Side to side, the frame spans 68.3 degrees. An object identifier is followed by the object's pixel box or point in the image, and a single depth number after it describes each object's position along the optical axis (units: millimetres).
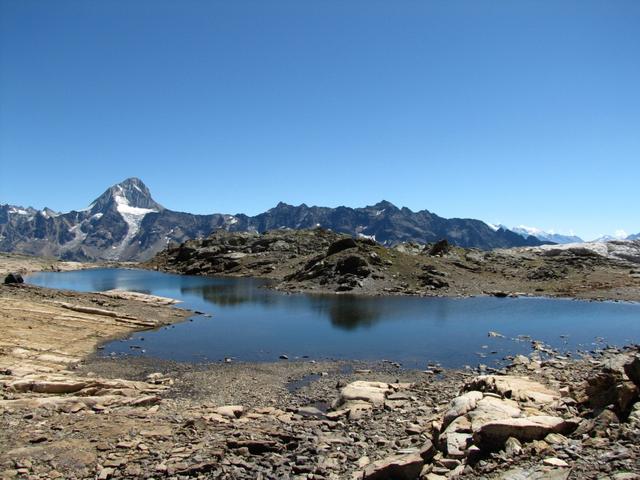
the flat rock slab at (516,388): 23094
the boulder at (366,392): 28406
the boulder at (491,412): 19109
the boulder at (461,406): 20625
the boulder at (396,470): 16703
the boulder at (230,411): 25297
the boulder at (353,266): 105125
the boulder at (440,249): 141000
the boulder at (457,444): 17266
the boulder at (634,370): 18297
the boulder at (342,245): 120188
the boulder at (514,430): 17062
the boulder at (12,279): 68462
